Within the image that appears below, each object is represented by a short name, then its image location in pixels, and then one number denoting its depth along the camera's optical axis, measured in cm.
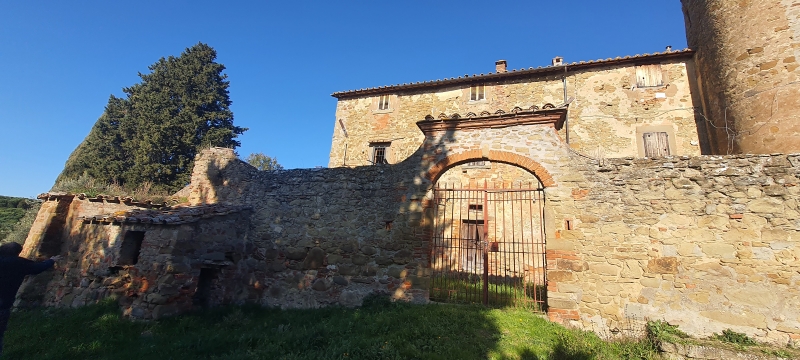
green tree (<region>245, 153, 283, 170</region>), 3500
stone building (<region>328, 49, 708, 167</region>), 1380
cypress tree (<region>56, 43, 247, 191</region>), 2114
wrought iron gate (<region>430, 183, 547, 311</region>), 770
